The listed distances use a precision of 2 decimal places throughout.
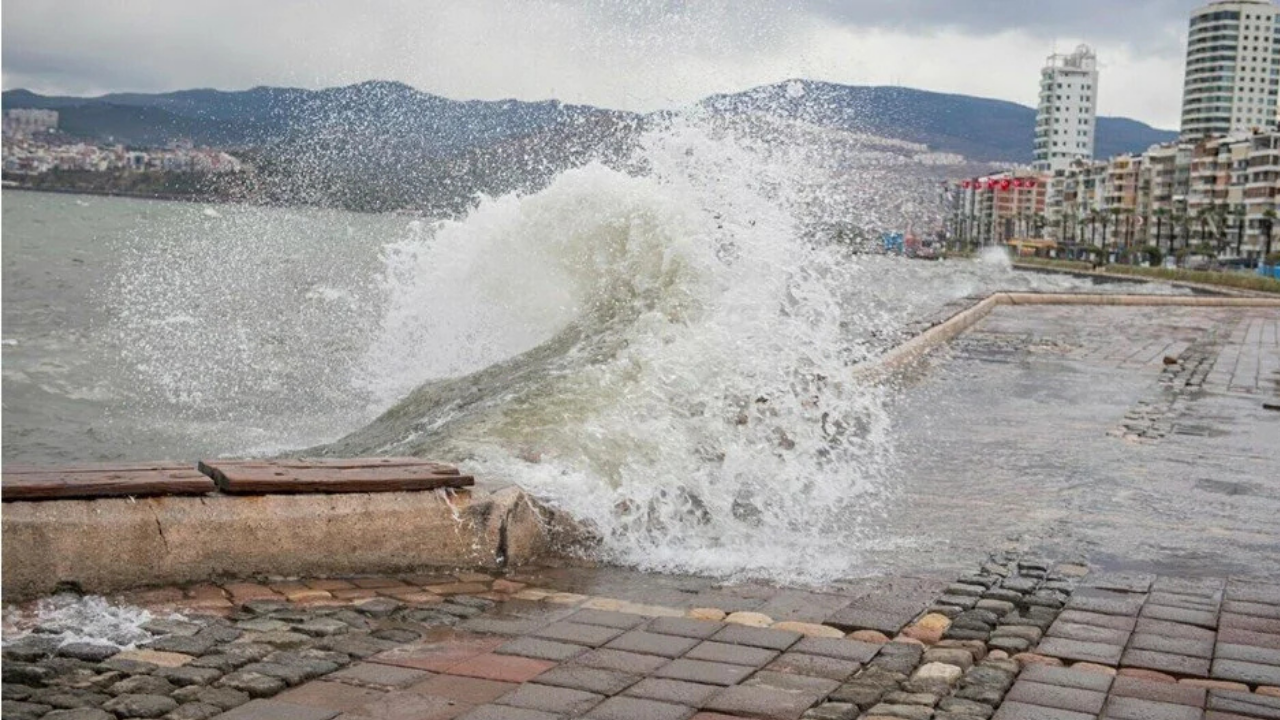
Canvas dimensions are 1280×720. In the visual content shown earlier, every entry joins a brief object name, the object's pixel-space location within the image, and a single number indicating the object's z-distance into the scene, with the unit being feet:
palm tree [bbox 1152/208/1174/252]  460.55
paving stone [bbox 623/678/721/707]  12.60
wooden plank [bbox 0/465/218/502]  15.37
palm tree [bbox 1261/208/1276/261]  360.69
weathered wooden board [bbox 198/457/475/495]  16.53
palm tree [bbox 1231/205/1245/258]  411.75
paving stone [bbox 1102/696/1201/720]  12.55
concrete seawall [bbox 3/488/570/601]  15.19
